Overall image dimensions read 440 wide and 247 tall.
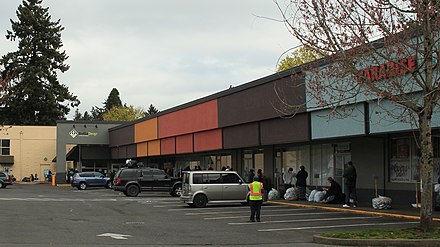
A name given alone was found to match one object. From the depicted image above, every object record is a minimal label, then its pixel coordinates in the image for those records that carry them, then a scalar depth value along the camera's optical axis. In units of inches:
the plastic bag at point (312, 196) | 1048.8
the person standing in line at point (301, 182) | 1083.9
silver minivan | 998.4
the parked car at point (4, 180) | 2042.8
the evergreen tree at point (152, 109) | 6057.1
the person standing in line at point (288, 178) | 1157.7
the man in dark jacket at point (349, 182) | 892.0
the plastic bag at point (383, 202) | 849.5
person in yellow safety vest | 747.4
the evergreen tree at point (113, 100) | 4972.0
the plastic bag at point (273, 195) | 1166.3
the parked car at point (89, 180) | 1903.3
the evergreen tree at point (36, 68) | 3383.4
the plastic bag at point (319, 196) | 1023.0
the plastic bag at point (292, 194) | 1112.2
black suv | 1406.3
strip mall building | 876.6
